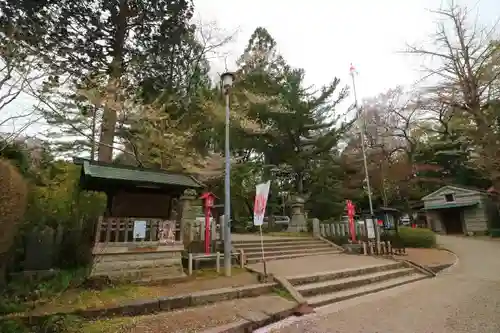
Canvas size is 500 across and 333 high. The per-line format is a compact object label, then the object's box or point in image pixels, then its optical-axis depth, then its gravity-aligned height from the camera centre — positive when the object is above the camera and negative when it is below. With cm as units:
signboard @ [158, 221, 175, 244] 683 -11
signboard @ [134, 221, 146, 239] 648 -4
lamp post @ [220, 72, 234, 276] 704 -2
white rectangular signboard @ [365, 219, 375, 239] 1195 -21
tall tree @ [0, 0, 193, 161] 924 +721
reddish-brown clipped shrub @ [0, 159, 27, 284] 394 +42
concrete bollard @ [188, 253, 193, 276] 688 -92
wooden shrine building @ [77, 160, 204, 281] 610 +13
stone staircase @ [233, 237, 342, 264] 966 -91
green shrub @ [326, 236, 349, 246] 1327 -73
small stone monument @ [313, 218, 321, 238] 1364 -23
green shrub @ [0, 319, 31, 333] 356 -124
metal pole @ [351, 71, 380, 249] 1197 -26
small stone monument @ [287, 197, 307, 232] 1543 +37
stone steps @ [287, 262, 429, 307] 621 -152
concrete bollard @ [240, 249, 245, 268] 792 -94
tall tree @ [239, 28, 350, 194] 1712 +651
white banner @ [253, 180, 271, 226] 690 +58
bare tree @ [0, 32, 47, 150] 653 +395
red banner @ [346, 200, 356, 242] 1295 +12
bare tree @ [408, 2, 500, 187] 1577 +785
